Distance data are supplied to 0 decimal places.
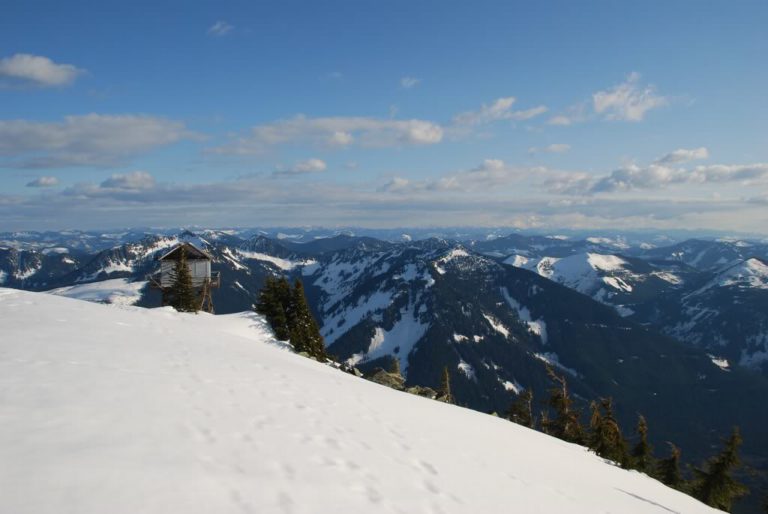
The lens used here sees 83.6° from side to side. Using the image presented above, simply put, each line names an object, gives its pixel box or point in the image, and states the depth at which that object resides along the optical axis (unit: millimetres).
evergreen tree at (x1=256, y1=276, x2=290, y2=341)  35812
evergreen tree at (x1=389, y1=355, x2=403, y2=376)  58891
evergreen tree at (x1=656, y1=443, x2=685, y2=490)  45500
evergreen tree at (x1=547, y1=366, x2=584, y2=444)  39188
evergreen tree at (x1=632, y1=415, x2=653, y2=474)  44562
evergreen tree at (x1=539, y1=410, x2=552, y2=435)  40625
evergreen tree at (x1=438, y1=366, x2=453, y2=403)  44050
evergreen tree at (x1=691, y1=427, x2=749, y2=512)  41406
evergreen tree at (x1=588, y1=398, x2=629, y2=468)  35188
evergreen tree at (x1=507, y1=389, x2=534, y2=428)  46250
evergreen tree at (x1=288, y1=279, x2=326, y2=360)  35812
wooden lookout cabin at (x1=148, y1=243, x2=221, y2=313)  49094
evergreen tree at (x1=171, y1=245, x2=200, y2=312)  47562
